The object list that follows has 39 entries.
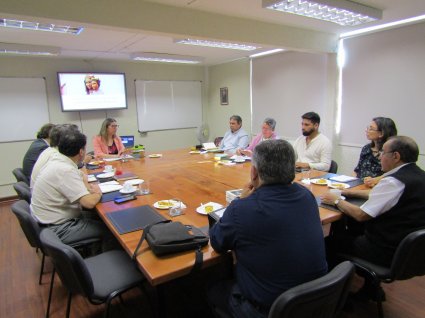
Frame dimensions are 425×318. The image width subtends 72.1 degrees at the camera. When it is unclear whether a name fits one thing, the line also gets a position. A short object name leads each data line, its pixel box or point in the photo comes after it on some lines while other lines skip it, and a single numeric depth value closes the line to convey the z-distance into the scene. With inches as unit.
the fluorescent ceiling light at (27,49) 160.4
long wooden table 52.7
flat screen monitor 210.2
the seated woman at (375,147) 106.5
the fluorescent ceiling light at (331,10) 104.3
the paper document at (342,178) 101.2
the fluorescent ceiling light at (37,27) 116.9
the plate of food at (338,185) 93.7
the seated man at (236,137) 187.3
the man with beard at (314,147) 131.2
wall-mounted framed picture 256.7
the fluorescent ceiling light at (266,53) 204.2
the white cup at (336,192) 80.8
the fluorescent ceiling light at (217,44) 157.3
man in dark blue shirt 46.4
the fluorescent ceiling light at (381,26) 135.5
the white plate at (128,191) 93.6
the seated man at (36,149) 134.8
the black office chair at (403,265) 59.8
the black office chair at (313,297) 41.1
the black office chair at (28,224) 75.7
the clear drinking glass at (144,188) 94.3
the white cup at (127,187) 94.7
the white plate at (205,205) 75.6
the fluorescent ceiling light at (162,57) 196.7
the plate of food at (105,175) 117.1
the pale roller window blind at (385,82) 140.4
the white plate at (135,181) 104.5
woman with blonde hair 167.2
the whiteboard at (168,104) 247.4
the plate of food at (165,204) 79.6
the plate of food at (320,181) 98.8
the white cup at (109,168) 127.5
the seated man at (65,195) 81.4
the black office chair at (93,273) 56.4
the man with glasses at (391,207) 64.7
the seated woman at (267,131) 162.3
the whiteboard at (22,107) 195.9
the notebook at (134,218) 68.6
